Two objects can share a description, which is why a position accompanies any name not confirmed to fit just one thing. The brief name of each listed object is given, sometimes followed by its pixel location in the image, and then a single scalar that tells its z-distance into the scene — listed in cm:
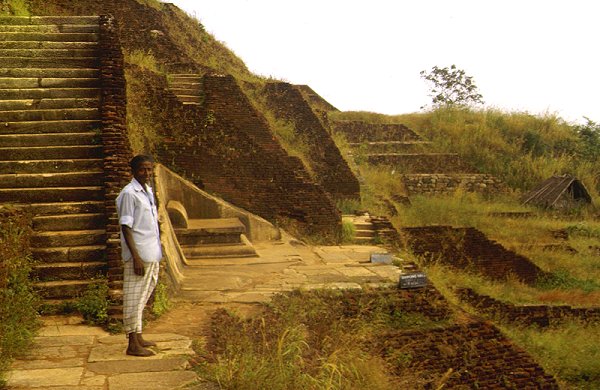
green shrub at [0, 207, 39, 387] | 388
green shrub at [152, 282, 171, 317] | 516
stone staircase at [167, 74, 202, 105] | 1130
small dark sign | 686
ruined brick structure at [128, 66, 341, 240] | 1049
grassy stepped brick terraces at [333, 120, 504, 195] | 1827
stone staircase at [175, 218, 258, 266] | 848
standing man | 390
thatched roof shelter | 1688
